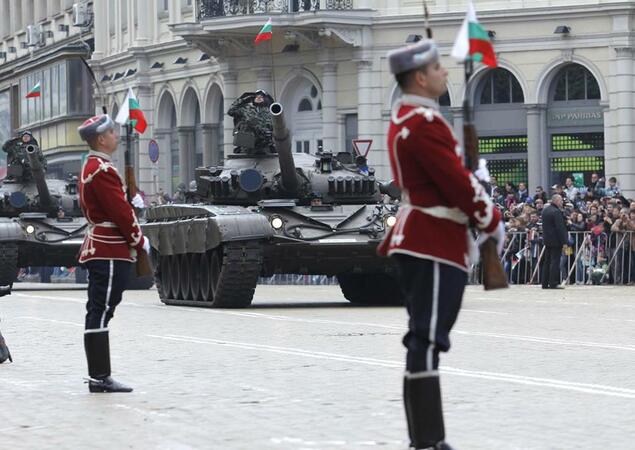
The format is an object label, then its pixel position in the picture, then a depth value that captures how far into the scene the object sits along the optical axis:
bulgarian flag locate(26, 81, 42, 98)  61.22
